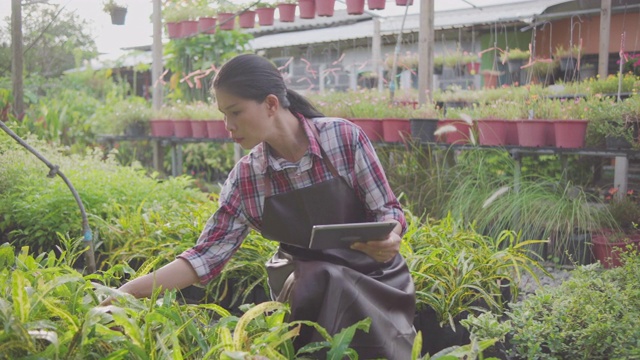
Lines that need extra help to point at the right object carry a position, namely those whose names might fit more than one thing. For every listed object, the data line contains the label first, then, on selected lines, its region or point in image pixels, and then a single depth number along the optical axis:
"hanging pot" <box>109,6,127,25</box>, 8.48
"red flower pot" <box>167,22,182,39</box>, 9.18
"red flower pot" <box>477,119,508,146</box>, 5.58
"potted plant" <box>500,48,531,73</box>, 8.96
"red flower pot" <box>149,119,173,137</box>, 8.12
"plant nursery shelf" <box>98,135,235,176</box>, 8.11
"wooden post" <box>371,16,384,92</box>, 9.29
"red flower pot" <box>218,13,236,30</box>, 8.40
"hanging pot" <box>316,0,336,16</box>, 7.53
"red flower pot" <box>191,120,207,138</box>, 7.79
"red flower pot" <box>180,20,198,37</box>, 9.02
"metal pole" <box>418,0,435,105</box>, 6.33
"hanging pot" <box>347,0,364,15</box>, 7.29
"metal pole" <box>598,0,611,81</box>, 6.95
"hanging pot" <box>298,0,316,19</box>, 7.61
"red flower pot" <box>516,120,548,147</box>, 5.44
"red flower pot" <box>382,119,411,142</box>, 6.02
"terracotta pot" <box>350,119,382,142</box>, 6.18
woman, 2.09
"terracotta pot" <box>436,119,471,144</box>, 5.77
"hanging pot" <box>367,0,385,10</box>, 7.16
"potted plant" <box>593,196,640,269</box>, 4.76
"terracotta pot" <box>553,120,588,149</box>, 5.25
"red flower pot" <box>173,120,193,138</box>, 7.96
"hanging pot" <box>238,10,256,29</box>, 8.59
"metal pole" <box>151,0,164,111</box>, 8.33
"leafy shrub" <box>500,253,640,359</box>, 2.51
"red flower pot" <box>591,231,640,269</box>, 4.71
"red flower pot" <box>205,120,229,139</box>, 7.65
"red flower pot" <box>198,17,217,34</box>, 8.88
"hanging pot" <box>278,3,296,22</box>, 8.38
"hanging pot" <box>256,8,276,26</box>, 8.58
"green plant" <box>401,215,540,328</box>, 3.02
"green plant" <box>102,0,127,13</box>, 8.46
